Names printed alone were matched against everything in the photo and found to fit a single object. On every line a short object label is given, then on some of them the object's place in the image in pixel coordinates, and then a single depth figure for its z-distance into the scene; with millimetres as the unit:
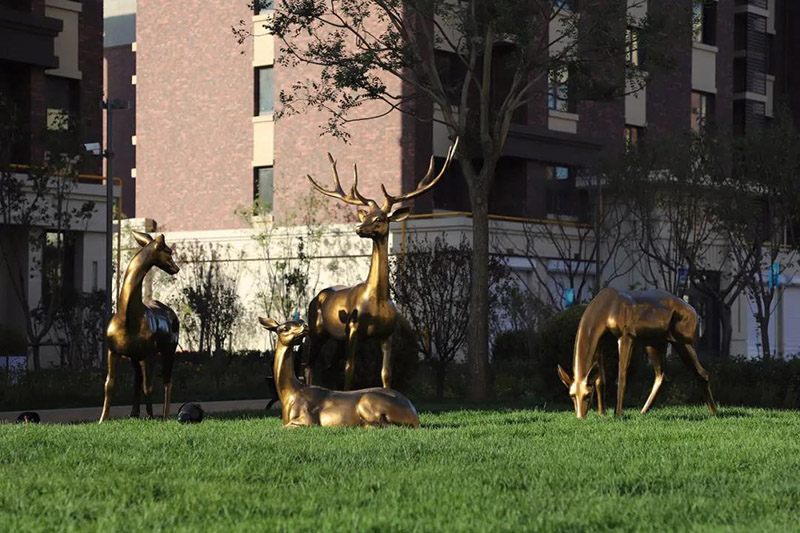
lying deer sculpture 14930
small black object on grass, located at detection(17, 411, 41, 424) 17672
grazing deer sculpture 17391
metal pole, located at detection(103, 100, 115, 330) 30281
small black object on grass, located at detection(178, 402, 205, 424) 16516
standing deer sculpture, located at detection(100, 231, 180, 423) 16797
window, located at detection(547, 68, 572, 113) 47938
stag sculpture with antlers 18078
